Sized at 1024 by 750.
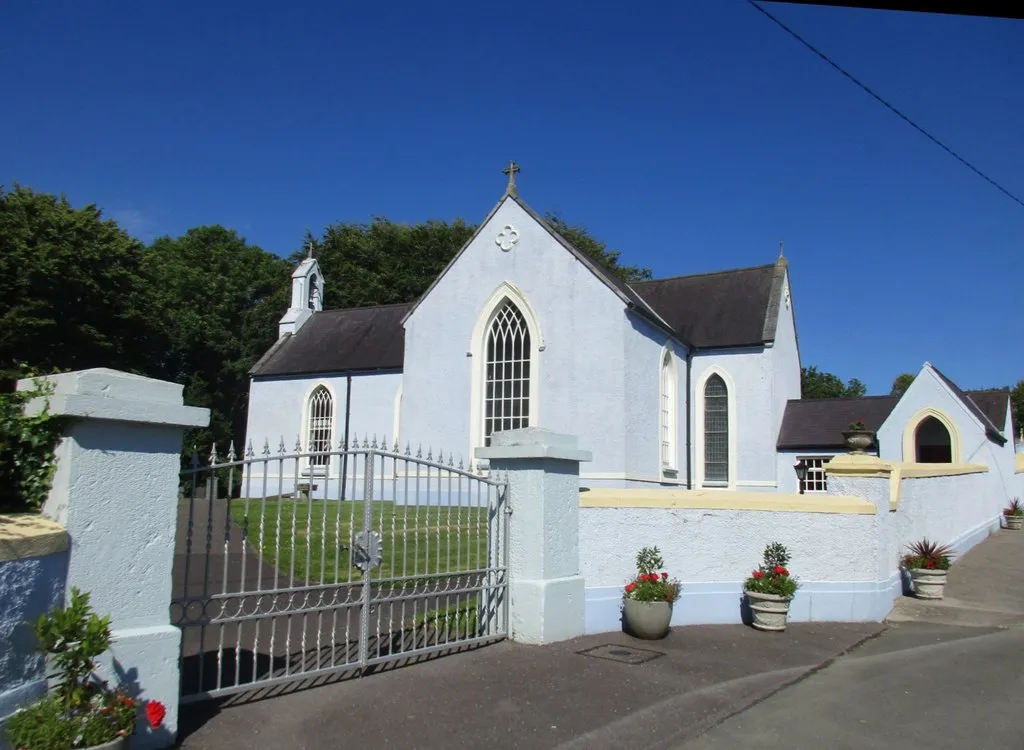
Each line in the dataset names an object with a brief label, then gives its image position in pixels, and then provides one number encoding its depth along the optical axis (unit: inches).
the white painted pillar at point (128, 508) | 206.1
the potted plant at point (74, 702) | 175.6
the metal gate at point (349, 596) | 253.9
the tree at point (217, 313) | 1760.6
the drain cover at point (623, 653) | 336.2
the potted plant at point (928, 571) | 484.1
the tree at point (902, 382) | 3127.5
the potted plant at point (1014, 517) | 944.9
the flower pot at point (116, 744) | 179.3
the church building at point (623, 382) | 820.6
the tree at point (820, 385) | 2574.8
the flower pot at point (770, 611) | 393.4
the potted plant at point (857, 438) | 466.0
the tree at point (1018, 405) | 2319.1
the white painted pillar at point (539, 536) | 354.6
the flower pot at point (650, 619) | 370.3
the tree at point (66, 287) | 1184.8
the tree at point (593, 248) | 1882.4
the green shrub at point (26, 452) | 203.8
